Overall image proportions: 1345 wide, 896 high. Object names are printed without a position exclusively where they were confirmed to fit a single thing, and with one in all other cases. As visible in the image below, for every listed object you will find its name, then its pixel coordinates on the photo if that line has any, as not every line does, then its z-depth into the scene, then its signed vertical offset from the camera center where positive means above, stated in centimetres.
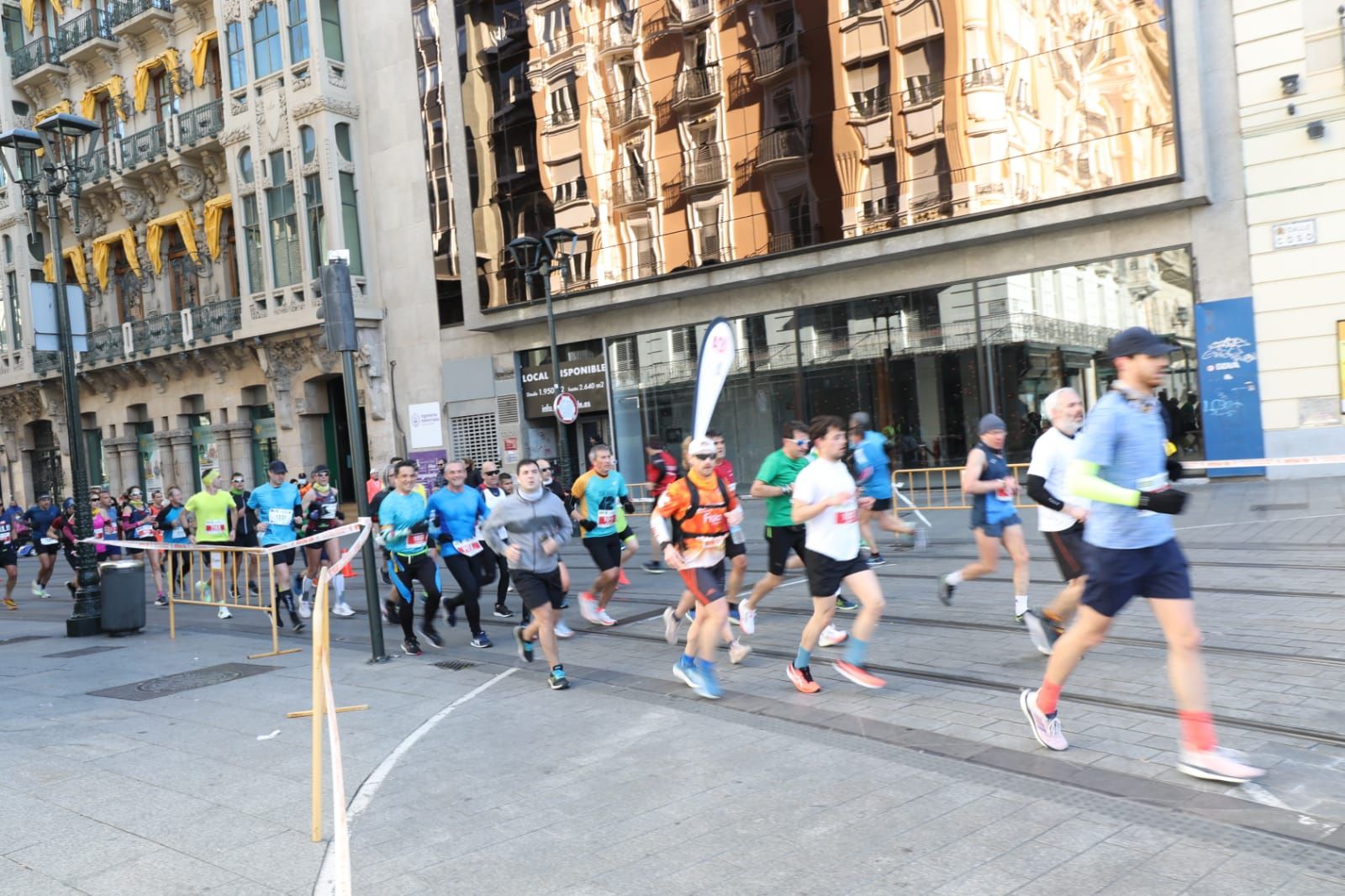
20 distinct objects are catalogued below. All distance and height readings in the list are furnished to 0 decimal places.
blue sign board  1831 -26
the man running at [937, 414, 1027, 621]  809 -92
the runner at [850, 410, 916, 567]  1130 -87
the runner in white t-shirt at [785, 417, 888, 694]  670 -93
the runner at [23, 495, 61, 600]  1845 -126
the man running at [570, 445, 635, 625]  1016 -106
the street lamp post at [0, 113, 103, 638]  1190 +177
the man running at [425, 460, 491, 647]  959 -98
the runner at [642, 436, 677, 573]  1231 -61
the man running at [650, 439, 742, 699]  690 -83
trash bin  1174 -148
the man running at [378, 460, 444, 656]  948 -99
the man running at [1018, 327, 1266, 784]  463 -69
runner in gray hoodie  770 -83
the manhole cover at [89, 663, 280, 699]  838 -184
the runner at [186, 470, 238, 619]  1292 -74
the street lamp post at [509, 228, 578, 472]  2142 +388
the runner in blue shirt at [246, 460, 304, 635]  1206 -77
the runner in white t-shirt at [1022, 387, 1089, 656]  700 -79
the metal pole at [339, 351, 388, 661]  888 -106
